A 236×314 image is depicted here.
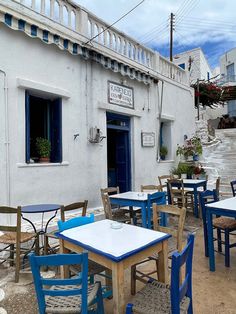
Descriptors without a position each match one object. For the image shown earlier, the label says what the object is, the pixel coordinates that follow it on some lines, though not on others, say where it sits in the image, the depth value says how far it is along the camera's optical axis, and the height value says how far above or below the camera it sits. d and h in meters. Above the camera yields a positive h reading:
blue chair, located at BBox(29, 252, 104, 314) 1.62 -0.82
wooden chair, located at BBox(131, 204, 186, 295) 2.66 -0.81
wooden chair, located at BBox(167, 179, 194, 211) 5.89 -0.85
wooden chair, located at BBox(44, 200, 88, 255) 3.31 -0.75
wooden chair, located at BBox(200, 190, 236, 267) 3.48 -1.01
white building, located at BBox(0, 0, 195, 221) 4.73 +1.34
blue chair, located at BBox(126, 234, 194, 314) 1.62 -1.11
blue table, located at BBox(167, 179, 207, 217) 6.27 -0.77
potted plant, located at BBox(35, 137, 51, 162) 5.36 +0.22
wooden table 1.84 -0.74
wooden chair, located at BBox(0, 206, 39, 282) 3.11 -1.08
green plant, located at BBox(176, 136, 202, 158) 9.75 +0.30
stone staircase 9.65 -0.18
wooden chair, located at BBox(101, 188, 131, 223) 3.98 -1.07
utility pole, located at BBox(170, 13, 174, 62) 15.10 +7.98
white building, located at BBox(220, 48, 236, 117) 22.33 +8.84
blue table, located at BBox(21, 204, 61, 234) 3.54 -0.74
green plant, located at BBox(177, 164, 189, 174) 9.24 -0.45
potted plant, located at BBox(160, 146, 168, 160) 9.27 +0.19
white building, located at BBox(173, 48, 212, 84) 20.42 +8.02
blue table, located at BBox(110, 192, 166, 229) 4.18 -0.77
